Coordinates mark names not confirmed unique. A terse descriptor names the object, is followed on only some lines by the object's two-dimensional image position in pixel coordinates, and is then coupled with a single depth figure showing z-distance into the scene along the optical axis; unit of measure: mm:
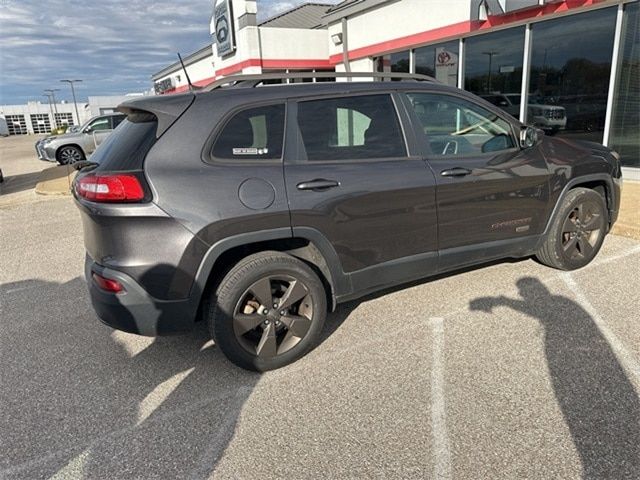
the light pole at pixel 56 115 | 95312
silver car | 15922
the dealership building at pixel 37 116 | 94375
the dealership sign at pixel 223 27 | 15258
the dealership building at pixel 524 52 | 7344
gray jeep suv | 2664
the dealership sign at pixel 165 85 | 28334
